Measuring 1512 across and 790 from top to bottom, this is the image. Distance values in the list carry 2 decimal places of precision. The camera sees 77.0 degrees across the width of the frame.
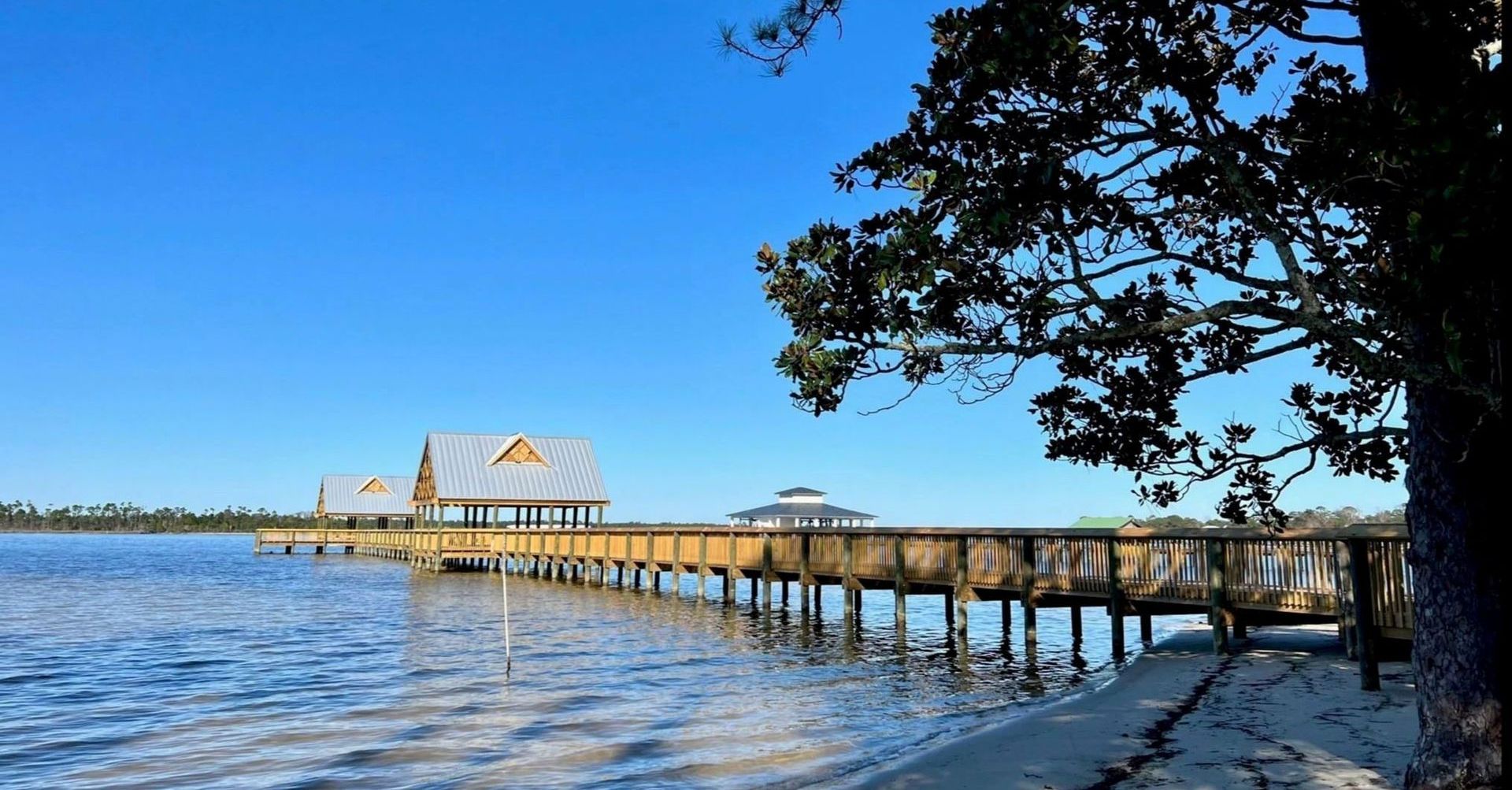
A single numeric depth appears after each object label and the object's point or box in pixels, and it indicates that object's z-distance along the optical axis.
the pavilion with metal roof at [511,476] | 48.97
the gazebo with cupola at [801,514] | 51.28
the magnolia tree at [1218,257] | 5.20
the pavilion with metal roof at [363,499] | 78.81
